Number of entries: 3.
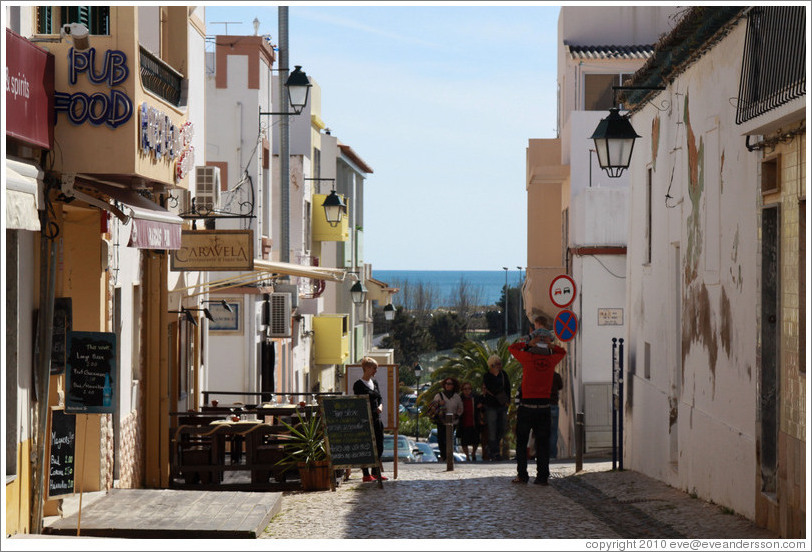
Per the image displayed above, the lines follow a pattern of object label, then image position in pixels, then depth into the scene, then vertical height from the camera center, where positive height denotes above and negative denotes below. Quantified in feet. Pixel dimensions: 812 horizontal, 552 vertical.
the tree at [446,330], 344.28 -7.31
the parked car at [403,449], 119.46 -15.05
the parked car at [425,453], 128.77 -16.14
